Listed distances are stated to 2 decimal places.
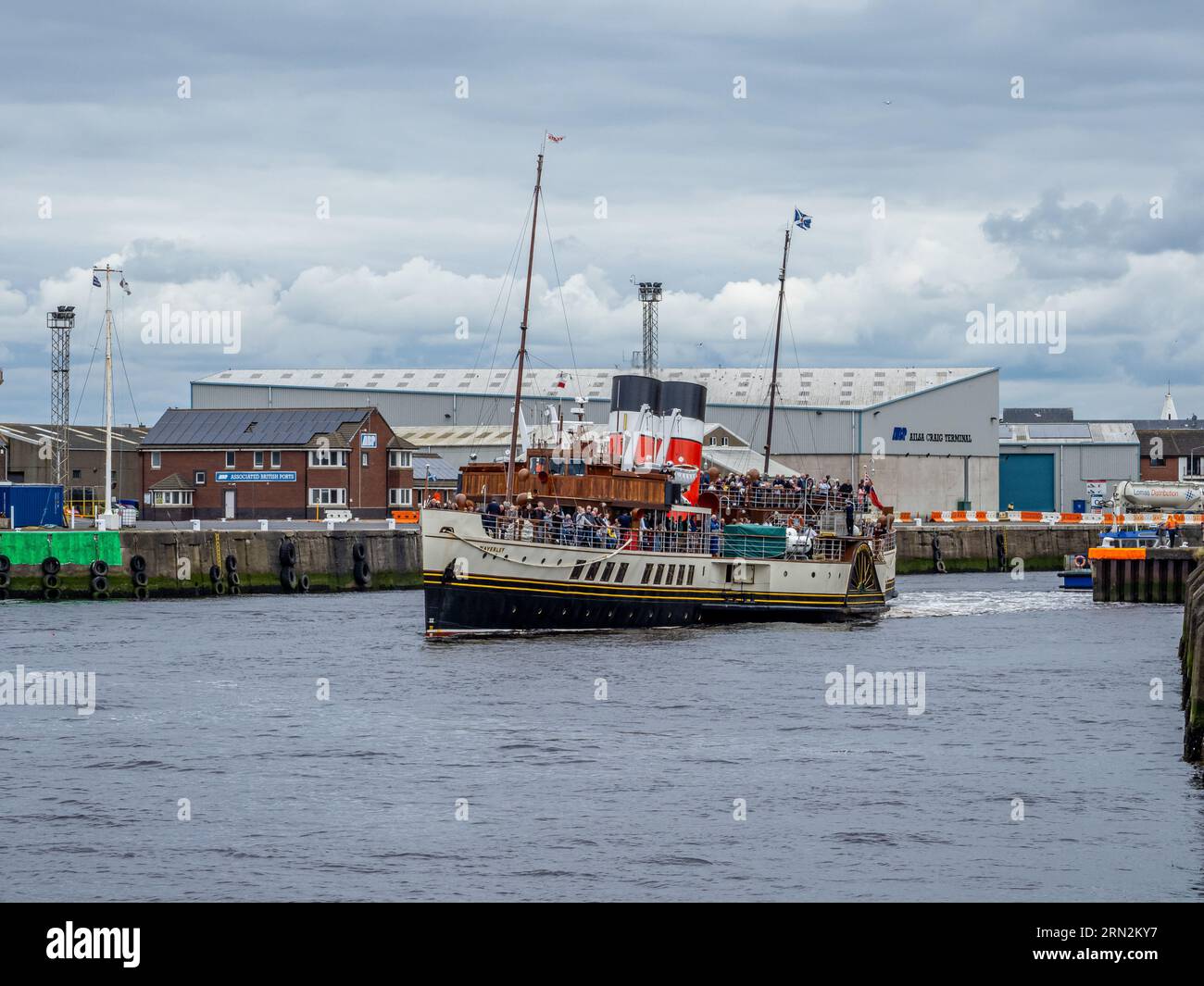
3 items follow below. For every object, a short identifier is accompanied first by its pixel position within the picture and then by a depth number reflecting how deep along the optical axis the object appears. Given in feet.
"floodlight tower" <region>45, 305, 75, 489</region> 398.42
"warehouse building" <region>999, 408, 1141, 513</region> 490.08
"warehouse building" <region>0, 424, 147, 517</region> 411.95
